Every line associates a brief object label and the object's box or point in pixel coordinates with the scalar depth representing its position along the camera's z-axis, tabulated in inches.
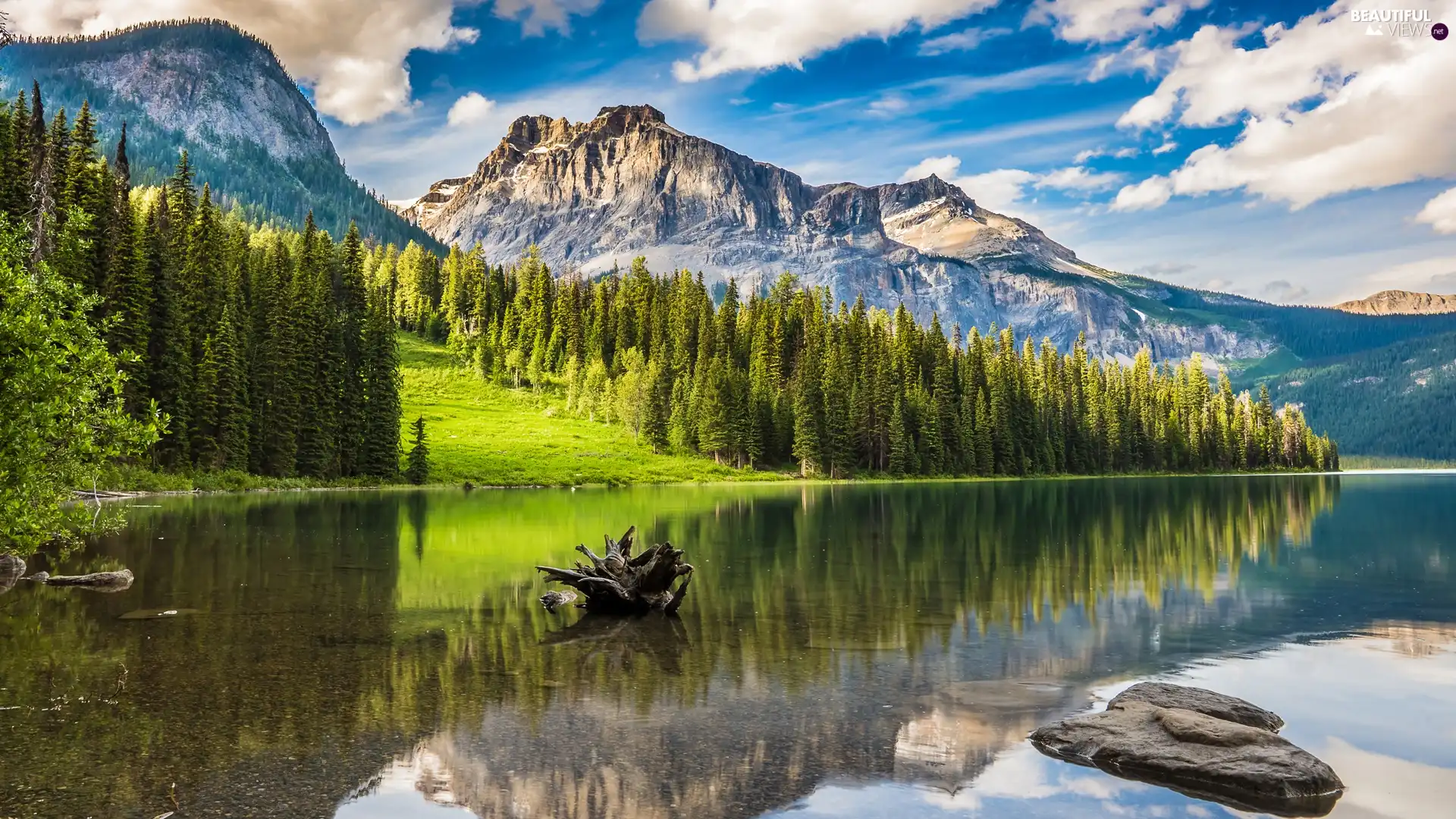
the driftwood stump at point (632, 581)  961.5
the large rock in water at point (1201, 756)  448.5
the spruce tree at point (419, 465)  3639.3
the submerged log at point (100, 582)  1041.5
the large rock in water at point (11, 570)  1058.8
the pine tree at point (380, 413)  3624.5
